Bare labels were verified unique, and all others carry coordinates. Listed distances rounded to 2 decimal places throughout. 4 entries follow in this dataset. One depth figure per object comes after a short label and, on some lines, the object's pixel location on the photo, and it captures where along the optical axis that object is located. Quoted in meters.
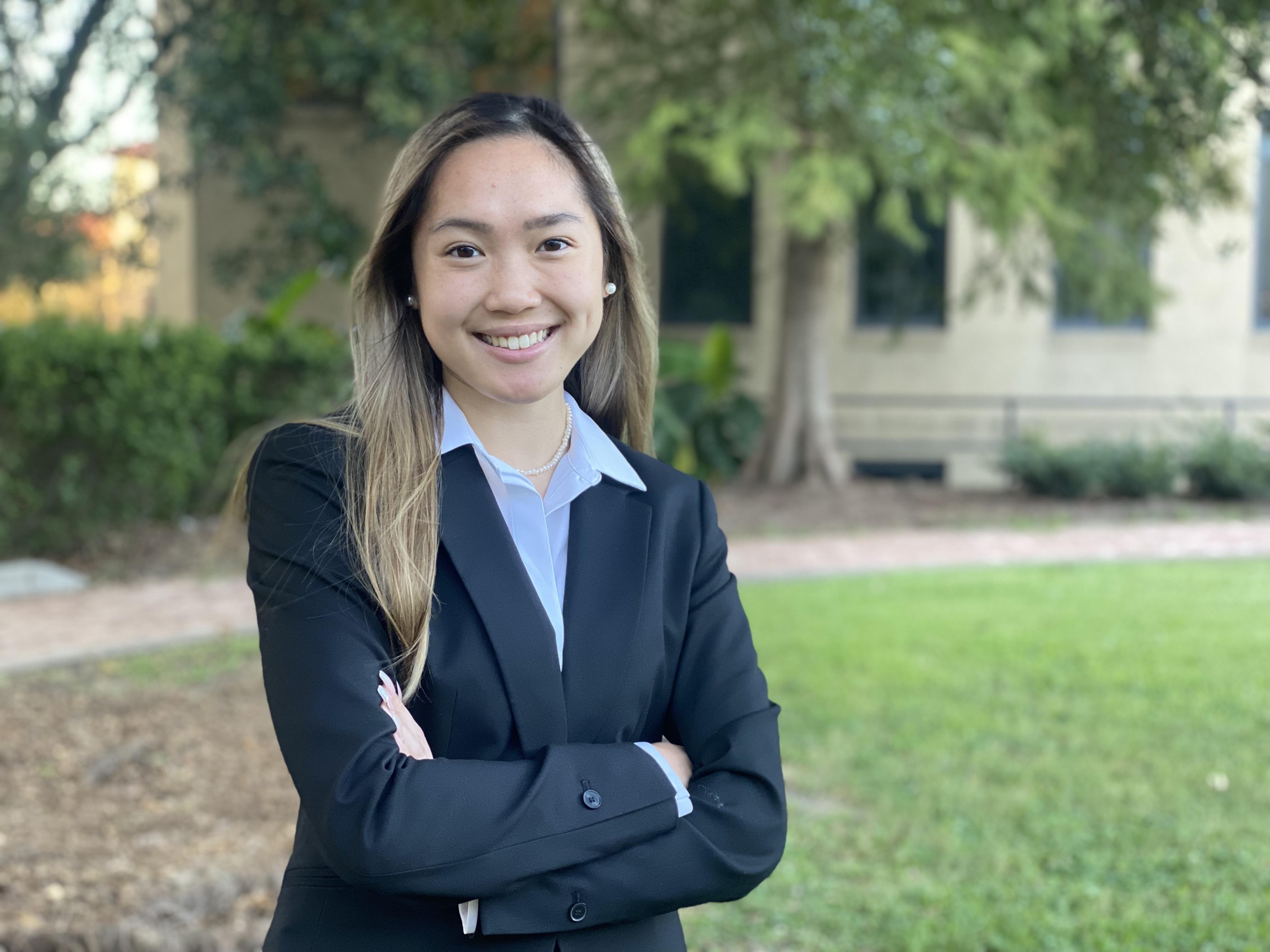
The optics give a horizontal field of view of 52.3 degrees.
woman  1.74
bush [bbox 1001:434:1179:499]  14.83
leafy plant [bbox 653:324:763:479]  15.63
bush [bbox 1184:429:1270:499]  14.53
